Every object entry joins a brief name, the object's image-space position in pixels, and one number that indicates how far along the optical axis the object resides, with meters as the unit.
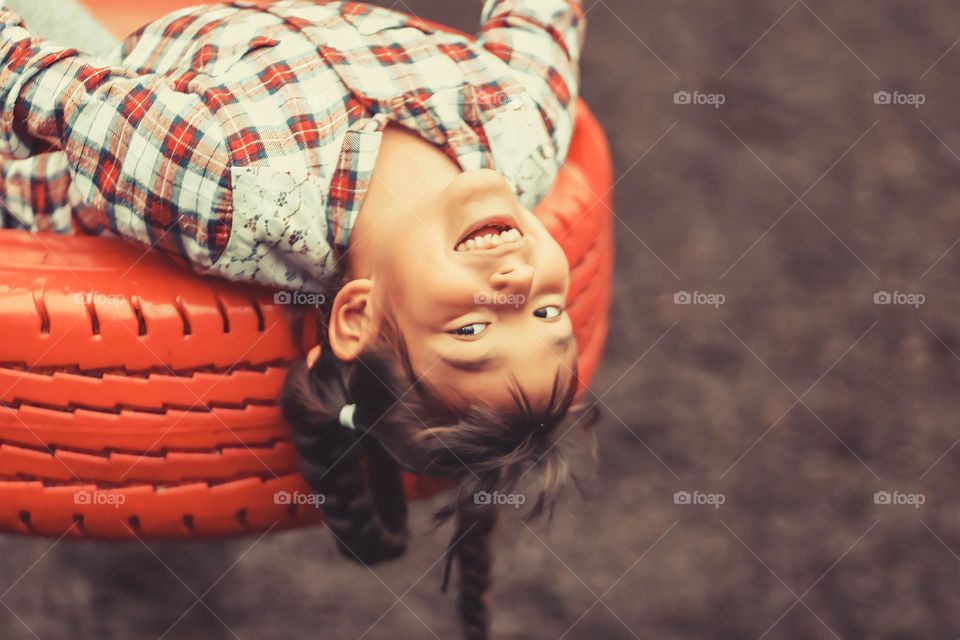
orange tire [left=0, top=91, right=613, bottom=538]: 2.02
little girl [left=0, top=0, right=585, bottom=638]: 2.01
